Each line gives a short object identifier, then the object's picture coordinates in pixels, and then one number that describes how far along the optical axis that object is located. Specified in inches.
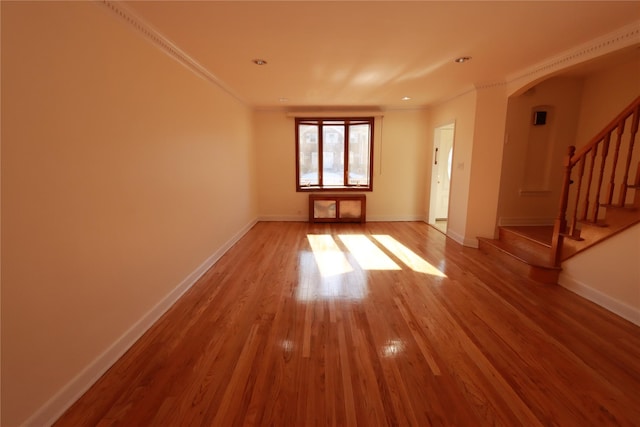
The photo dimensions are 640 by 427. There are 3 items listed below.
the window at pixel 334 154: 242.8
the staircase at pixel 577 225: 100.9
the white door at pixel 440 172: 231.6
